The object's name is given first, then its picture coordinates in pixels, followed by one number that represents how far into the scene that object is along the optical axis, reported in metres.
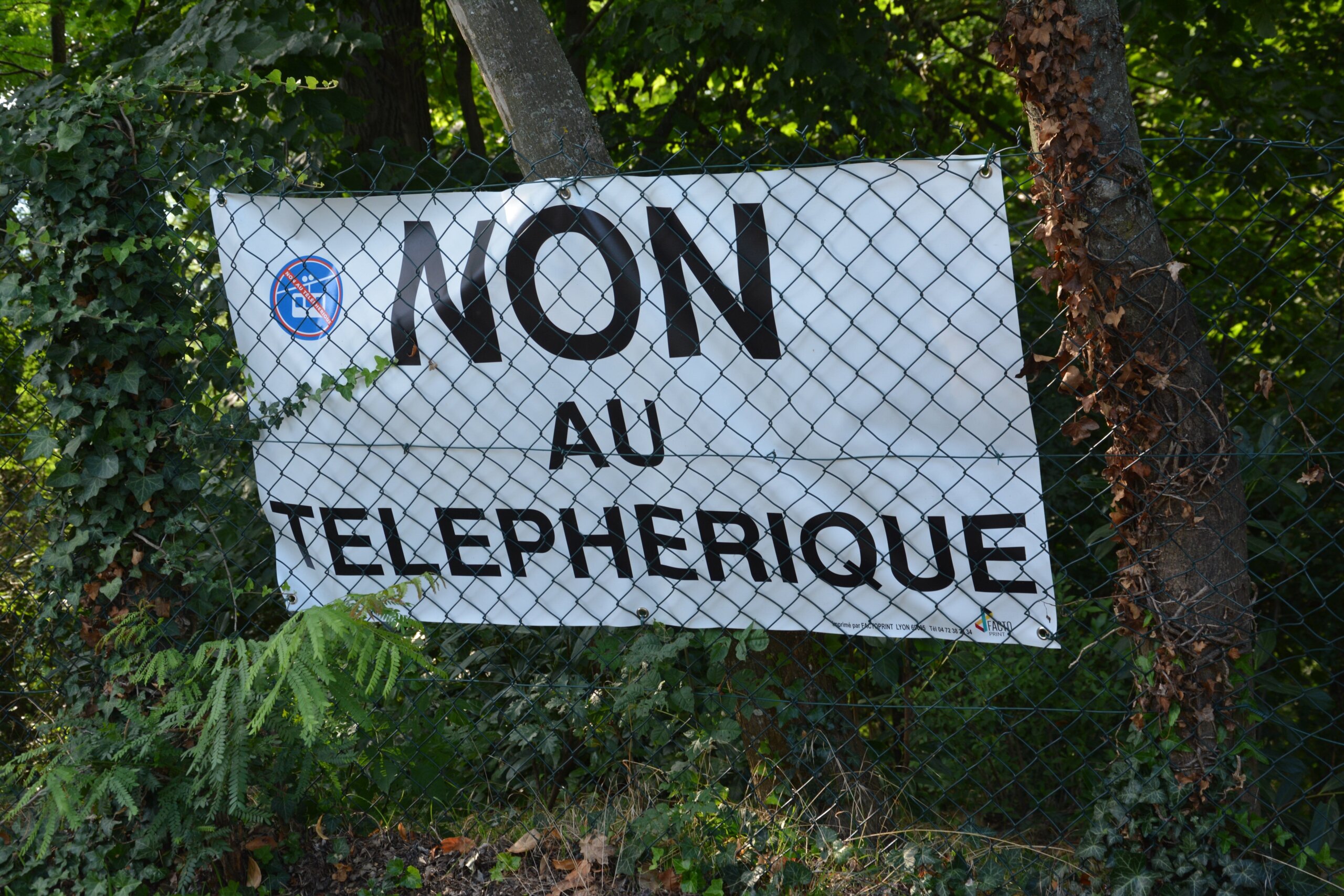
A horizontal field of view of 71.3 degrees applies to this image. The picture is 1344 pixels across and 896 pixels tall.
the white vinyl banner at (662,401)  2.12
